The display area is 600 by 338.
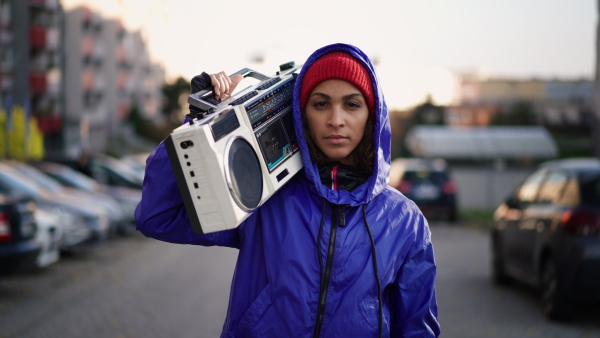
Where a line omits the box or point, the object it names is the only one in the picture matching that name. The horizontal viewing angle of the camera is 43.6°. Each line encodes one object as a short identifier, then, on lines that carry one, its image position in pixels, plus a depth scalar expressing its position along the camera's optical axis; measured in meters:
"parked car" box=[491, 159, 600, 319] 7.11
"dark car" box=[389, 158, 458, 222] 21.14
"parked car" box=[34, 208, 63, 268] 10.29
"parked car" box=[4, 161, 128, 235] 14.70
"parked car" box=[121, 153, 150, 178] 25.73
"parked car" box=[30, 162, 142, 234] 16.84
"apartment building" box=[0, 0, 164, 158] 47.44
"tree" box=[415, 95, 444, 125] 86.69
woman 2.28
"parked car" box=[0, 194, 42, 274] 8.81
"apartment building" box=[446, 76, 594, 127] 97.31
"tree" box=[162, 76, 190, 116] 100.62
